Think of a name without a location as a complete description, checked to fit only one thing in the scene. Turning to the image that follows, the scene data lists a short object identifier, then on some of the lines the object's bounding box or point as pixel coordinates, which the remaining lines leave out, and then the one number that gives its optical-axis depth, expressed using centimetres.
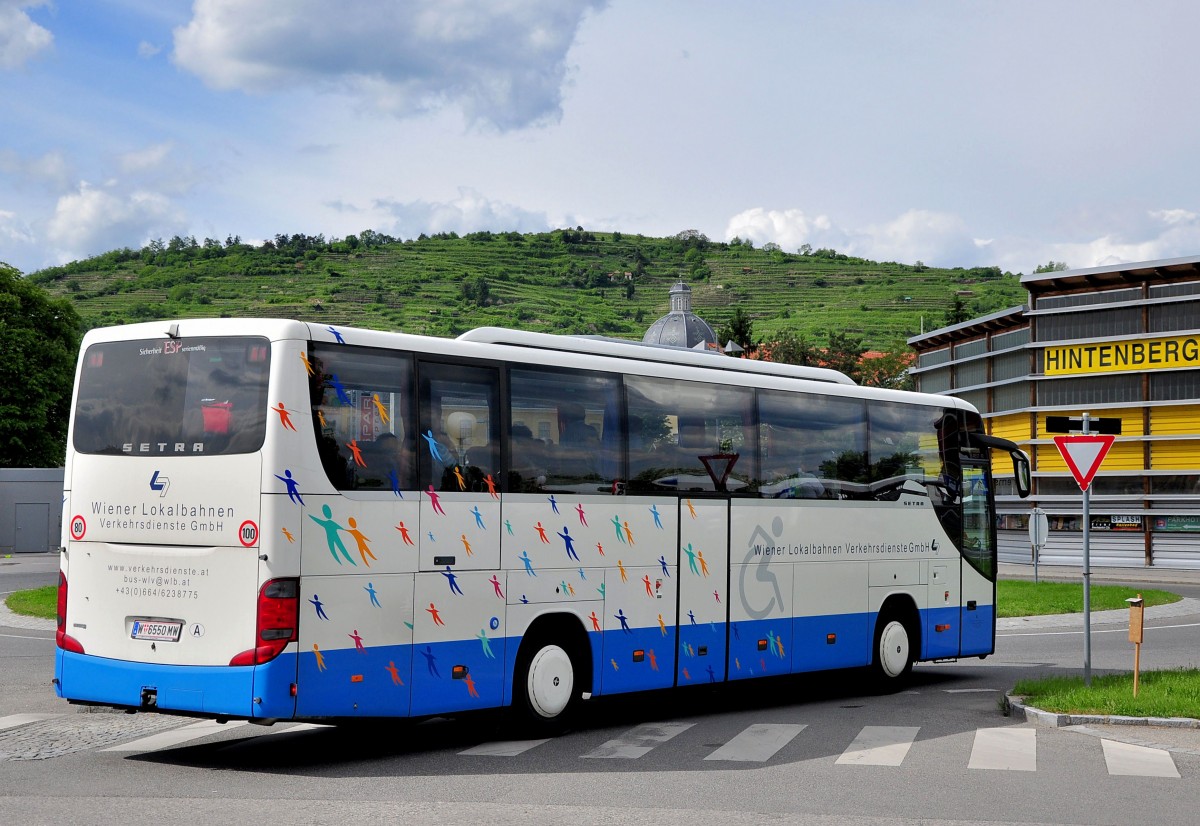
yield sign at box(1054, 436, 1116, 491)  1467
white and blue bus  969
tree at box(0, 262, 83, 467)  6222
